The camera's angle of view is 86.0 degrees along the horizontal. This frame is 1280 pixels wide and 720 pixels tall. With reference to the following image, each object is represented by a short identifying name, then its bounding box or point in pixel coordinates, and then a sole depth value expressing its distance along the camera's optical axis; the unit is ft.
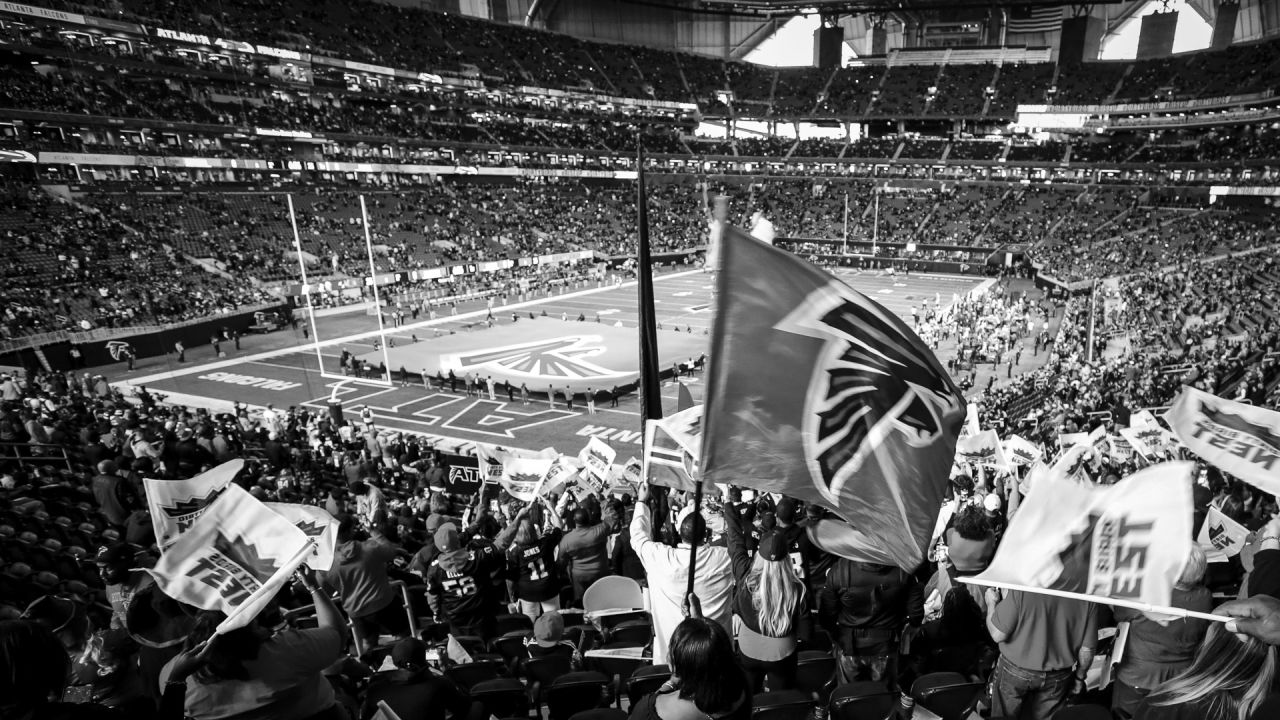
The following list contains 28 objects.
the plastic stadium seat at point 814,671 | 15.69
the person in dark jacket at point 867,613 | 14.61
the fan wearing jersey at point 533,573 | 22.04
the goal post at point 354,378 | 99.35
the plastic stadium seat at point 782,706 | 12.29
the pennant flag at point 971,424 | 41.39
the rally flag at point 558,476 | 33.30
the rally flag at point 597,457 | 35.35
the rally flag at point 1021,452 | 36.47
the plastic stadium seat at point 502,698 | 14.44
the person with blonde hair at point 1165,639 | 11.68
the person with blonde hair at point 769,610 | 13.84
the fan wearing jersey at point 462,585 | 19.47
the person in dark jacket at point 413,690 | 12.12
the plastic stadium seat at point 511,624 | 20.88
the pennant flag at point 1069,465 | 12.14
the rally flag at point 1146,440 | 32.60
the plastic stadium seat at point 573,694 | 14.48
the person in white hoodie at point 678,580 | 15.19
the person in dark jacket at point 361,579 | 19.17
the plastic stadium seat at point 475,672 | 15.87
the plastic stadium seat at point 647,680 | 14.11
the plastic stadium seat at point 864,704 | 12.78
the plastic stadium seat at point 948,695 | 13.48
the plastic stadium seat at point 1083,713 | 11.61
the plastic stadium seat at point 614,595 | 19.85
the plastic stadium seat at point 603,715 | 12.05
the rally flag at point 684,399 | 29.66
